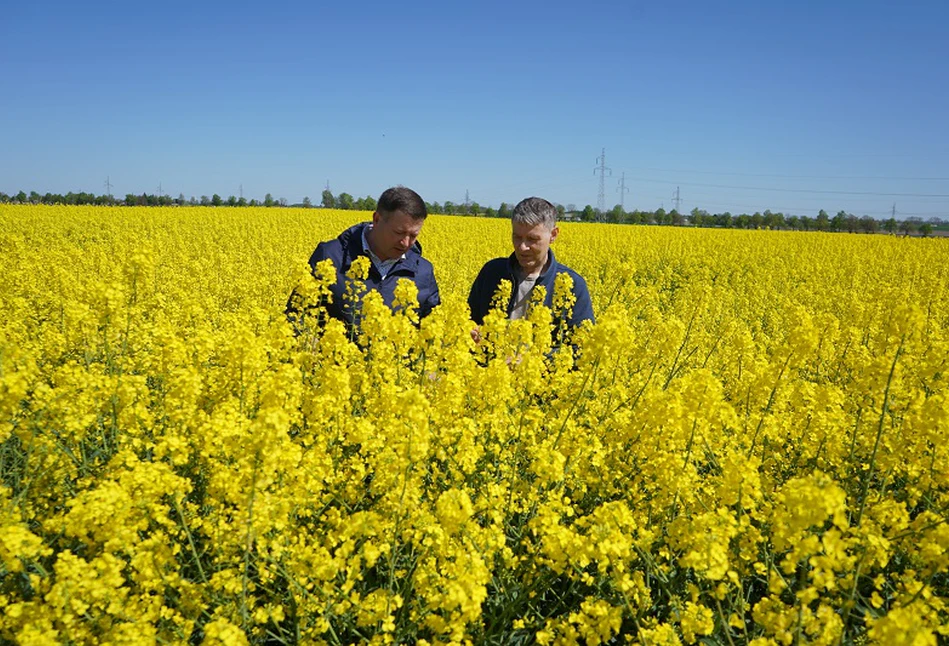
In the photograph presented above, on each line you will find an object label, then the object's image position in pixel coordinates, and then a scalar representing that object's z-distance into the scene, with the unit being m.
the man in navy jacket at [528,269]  4.66
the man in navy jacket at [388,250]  4.68
